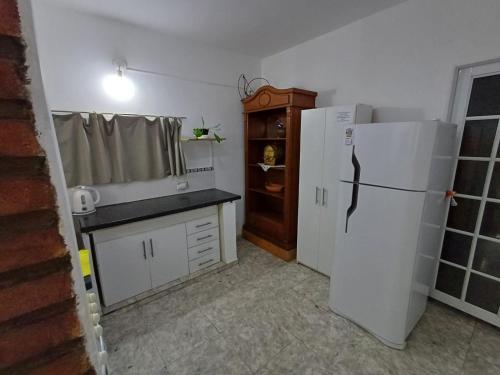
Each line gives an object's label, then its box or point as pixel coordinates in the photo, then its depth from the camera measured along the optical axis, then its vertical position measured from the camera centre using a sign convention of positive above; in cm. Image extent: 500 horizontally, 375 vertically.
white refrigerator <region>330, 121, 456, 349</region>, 148 -56
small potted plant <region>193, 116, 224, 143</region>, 266 +11
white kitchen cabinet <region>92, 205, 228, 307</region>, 201 -104
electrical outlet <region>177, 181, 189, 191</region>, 281 -53
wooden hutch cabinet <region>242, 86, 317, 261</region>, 261 -35
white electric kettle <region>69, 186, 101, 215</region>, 209 -52
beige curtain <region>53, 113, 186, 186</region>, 210 -7
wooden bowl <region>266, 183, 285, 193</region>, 302 -61
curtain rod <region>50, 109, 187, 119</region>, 204 +27
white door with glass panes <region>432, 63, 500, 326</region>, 175 -47
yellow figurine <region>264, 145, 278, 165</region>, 296 -19
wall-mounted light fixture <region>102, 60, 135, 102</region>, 224 +54
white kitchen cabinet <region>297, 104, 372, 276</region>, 221 -39
